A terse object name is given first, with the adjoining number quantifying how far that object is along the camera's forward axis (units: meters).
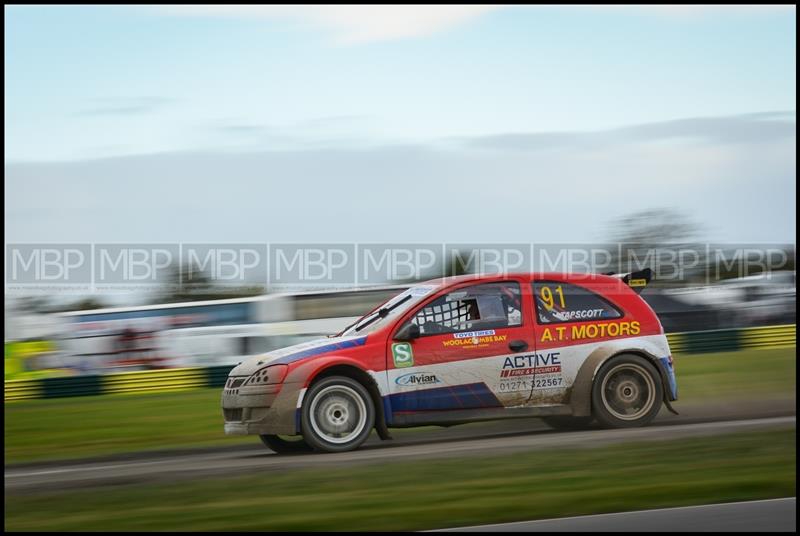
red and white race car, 19.70
